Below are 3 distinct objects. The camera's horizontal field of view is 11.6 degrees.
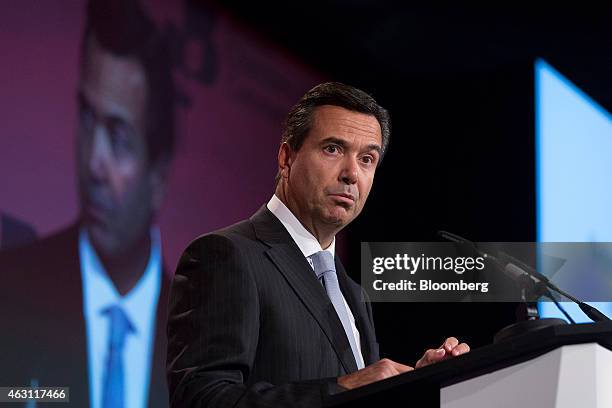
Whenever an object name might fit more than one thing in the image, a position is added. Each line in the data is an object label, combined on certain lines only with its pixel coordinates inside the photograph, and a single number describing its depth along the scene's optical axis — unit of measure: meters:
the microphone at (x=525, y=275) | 4.30
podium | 3.83
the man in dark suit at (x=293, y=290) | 4.06
